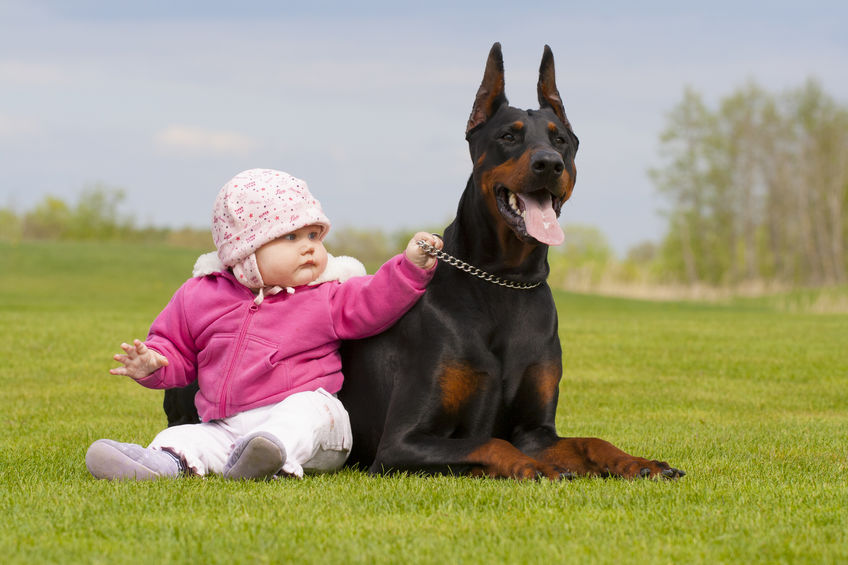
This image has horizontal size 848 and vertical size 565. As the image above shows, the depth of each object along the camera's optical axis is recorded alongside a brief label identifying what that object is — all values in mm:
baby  4277
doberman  4016
